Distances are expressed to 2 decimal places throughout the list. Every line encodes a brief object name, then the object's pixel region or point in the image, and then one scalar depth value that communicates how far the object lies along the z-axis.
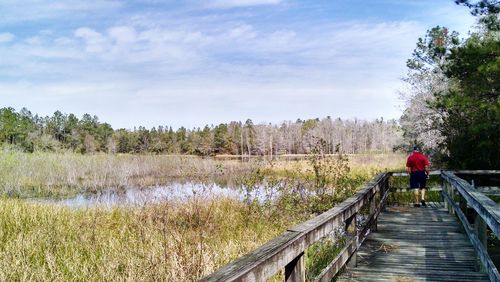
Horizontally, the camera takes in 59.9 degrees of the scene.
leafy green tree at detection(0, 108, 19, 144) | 70.12
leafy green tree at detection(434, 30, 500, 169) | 14.60
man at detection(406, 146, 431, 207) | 12.16
